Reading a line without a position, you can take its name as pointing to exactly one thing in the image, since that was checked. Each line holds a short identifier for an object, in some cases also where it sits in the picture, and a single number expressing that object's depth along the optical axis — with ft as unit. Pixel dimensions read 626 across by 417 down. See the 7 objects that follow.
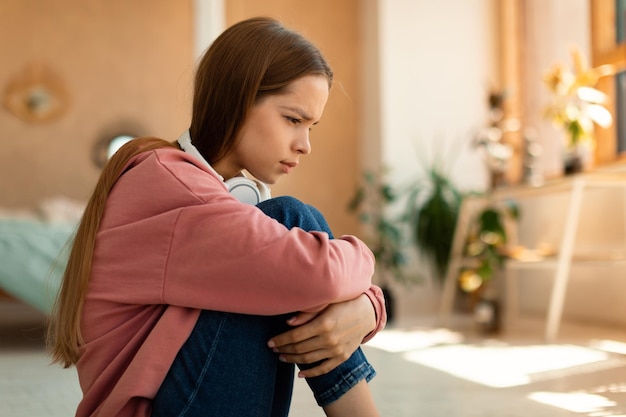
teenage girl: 3.22
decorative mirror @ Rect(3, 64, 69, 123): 19.85
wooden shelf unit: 10.68
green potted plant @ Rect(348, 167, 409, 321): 15.25
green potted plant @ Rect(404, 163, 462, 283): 15.62
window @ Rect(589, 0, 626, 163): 13.03
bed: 10.23
